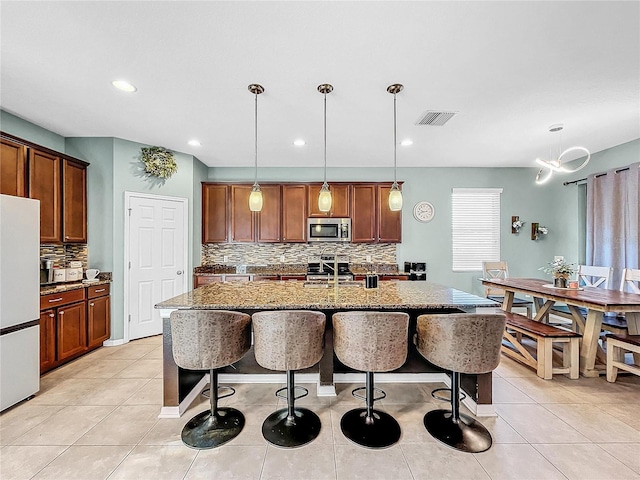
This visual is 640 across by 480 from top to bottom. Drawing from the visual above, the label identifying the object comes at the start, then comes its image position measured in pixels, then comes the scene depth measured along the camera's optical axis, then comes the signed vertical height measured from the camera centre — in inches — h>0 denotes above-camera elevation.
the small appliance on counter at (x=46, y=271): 133.2 -14.2
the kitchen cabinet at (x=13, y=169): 112.8 +28.0
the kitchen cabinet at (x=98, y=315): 139.9 -36.8
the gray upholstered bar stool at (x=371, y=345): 74.0 -26.8
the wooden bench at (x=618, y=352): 105.3 -42.7
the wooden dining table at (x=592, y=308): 103.9 -24.2
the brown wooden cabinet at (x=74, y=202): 138.9 +18.7
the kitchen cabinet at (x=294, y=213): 200.7 +18.2
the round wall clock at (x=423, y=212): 211.6 +19.9
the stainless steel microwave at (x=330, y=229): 199.0 +7.3
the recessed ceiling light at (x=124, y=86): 100.3 +53.3
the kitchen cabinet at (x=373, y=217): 200.7 +15.6
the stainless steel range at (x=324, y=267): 186.4 -18.6
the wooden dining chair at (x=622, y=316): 117.6 -33.6
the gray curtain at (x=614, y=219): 153.4 +11.3
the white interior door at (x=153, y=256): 159.6 -9.2
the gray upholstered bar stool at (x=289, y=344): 75.2 -27.0
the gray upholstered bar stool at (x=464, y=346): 73.9 -27.0
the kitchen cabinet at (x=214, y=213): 200.2 +18.2
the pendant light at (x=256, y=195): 103.3 +16.0
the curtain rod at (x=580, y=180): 169.9 +37.4
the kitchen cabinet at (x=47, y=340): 116.3 -39.9
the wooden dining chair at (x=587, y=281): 135.8 -19.3
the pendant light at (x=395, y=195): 102.7 +15.9
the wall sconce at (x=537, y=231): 209.6 +6.3
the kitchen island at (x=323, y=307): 86.7 -19.3
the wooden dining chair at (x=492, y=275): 187.6 -22.3
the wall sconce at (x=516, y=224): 210.4 +11.2
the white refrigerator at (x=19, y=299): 91.6 -19.1
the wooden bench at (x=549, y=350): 113.6 -42.9
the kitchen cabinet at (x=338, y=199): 200.2 +27.5
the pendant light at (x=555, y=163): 136.0 +35.5
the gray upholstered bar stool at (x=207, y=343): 76.0 -27.0
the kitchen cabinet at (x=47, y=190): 124.6 +21.7
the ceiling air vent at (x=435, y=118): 123.9 +52.9
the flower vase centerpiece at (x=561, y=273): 133.6 -15.1
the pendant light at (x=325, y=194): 102.0 +16.2
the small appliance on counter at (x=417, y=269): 200.5 -20.7
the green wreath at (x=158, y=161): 160.9 +43.3
